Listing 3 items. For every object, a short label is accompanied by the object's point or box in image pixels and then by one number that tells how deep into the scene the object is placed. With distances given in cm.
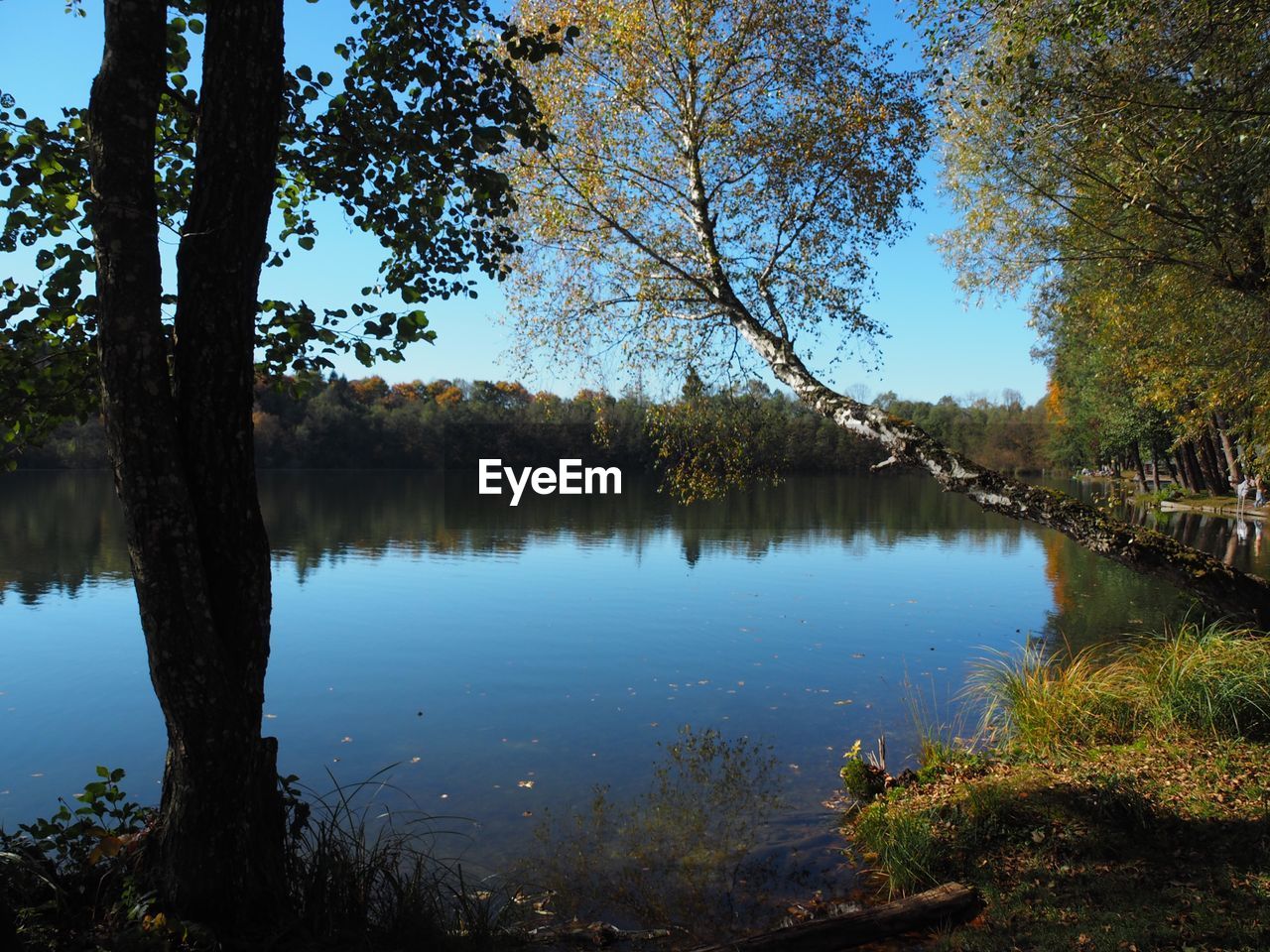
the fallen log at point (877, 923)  441
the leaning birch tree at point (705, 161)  916
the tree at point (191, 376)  364
